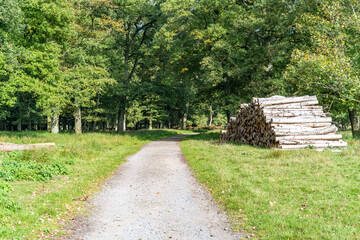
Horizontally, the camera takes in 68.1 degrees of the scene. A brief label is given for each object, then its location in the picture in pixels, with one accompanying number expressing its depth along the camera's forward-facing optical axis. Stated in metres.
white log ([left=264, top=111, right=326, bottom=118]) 14.17
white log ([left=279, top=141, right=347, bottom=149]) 12.80
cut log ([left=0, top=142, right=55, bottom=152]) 12.32
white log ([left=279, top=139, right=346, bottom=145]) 12.90
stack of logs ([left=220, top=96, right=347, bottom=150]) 13.00
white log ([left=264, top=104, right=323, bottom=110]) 14.60
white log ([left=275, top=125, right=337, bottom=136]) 13.17
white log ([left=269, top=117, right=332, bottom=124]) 13.66
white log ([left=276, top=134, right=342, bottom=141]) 13.03
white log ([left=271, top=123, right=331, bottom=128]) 13.58
